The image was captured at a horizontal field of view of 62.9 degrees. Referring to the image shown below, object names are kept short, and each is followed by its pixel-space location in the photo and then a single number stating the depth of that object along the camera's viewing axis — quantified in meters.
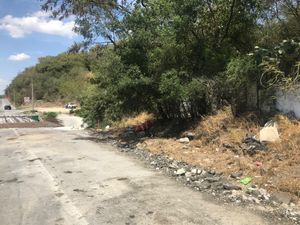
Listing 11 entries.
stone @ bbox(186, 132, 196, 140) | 8.33
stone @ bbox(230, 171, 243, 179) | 5.31
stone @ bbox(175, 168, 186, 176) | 5.86
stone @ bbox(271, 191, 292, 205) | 4.32
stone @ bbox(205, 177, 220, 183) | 5.29
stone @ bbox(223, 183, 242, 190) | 4.84
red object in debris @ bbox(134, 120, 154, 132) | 11.44
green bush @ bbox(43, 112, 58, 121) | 27.51
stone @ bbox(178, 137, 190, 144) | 8.20
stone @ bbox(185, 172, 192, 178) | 5.69
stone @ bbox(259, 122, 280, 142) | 6.08
